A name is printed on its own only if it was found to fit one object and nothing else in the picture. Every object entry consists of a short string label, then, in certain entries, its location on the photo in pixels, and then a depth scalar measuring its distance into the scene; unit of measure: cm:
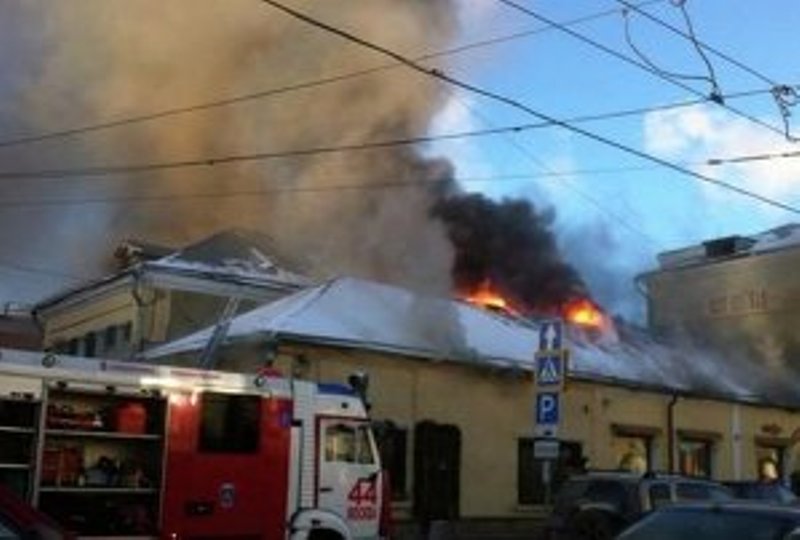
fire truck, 1329
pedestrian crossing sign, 1670
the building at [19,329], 4266
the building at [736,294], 4297
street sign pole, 1638
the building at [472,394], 2270
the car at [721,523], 848
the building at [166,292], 3434
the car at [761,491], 2039
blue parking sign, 1656
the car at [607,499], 1711
